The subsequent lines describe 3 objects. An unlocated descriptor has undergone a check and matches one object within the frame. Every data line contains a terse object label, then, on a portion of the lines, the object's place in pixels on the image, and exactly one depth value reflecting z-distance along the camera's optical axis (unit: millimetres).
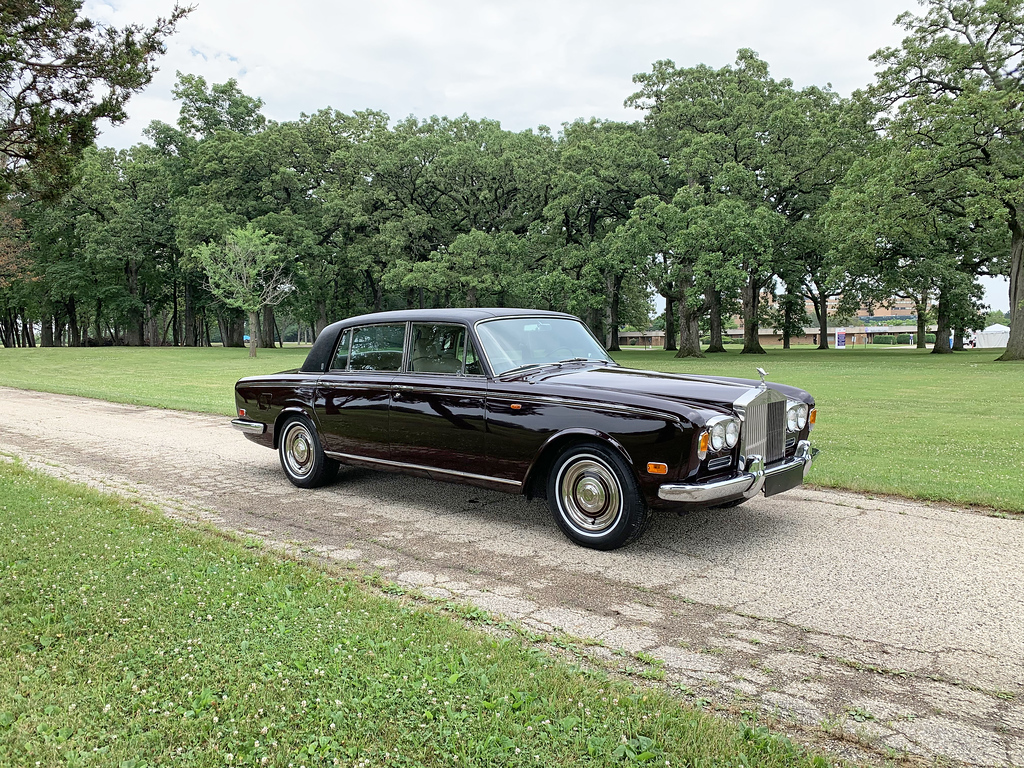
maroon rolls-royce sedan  4883
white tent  81062
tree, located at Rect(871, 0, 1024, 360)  29281
